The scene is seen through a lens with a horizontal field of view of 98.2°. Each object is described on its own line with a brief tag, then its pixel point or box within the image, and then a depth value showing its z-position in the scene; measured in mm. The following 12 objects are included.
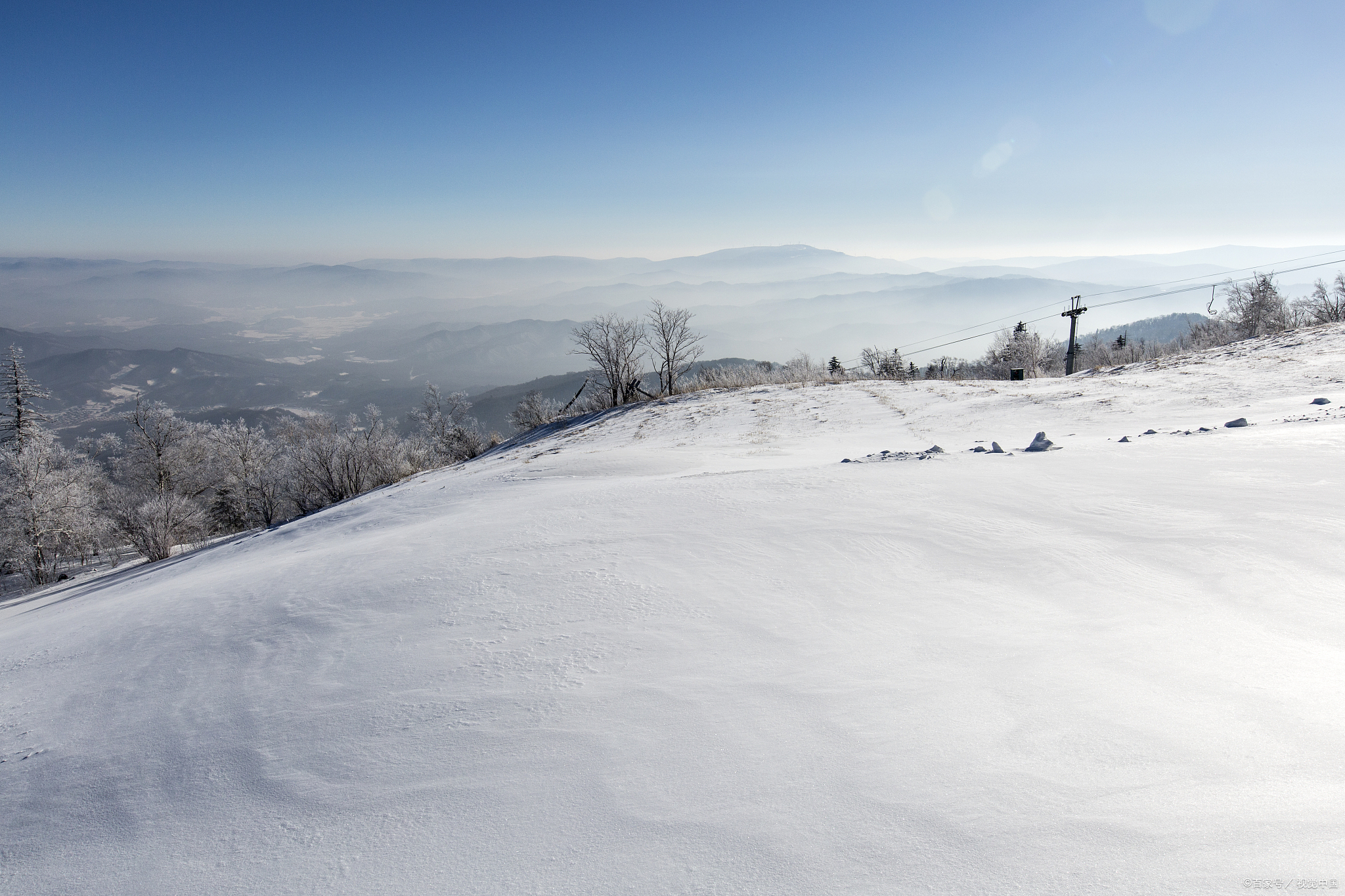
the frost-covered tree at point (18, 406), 34375
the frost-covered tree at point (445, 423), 41594
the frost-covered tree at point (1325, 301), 31609
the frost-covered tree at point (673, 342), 24375
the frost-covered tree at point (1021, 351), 47281
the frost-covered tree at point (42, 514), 28156
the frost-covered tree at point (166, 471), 28609
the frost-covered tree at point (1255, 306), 38438
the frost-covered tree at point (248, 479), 39812
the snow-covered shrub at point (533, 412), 28894
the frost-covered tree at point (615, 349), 24684
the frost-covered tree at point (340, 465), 26875
